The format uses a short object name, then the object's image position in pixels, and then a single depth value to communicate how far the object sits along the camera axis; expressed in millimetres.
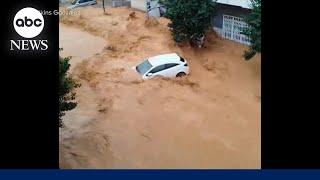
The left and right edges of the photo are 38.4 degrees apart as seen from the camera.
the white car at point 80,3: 22781
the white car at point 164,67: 14258
